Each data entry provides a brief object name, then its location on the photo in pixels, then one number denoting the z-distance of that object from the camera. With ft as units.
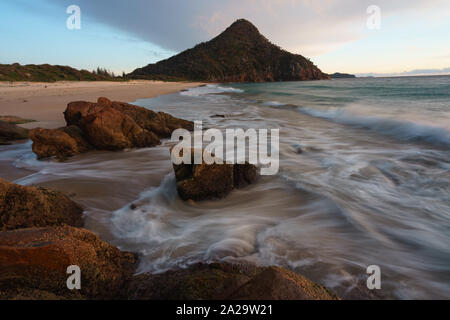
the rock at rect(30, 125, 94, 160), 15.66
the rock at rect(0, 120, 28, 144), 19.53
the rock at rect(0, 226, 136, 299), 4.52
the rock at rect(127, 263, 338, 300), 3.96
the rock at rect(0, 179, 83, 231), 6.68
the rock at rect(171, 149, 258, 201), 10.45
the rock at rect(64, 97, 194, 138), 17.89
